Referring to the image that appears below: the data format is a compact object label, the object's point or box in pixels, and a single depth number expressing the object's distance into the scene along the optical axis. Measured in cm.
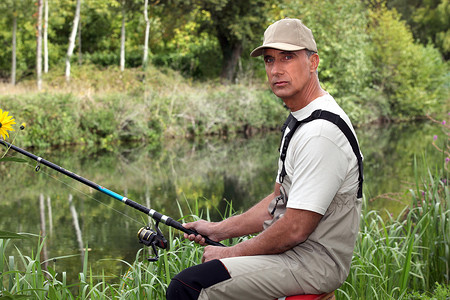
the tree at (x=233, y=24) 2681
